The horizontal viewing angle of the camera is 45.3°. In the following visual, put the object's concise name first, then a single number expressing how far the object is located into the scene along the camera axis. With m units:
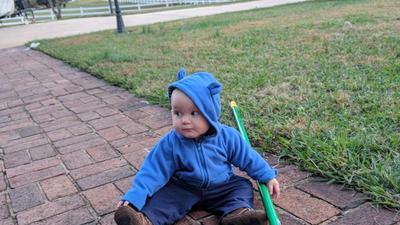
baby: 1.79
